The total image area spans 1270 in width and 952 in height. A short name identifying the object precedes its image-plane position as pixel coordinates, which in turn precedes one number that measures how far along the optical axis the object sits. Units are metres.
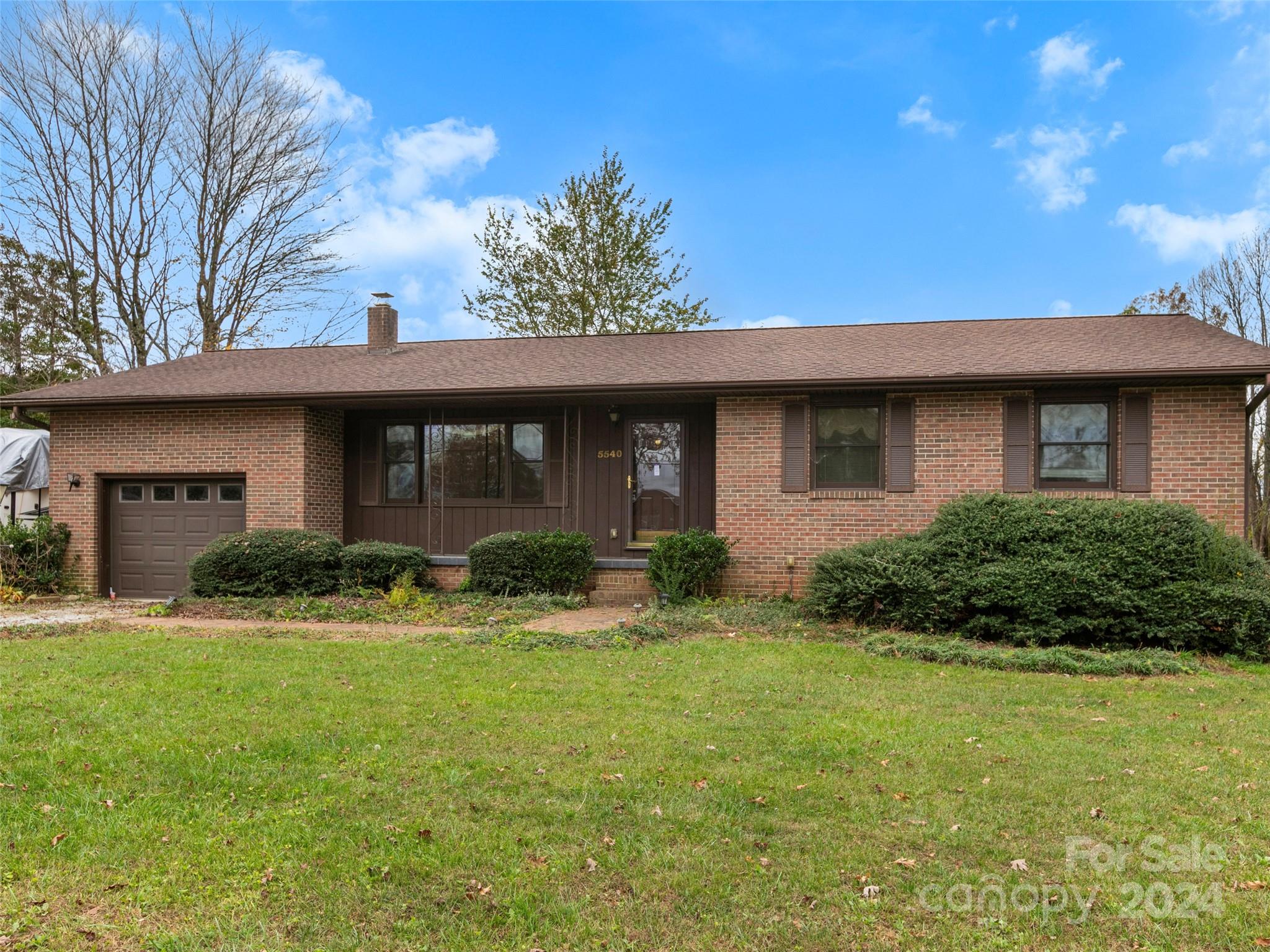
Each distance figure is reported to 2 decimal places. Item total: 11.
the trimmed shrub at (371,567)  11.94
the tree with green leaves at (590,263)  25.16
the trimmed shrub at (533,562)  11.64
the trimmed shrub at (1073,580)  8.44
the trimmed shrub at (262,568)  11.66
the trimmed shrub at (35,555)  12.73
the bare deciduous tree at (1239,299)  19.86
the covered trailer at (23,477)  14.19
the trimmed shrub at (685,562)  11.06
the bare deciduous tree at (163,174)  21.34
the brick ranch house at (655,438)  10.69
